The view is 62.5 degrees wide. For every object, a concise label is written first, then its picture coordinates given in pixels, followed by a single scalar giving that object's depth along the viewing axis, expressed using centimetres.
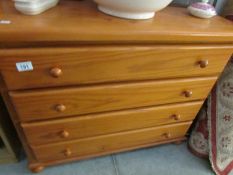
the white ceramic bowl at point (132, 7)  60
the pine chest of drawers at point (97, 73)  57
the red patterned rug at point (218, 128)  97
